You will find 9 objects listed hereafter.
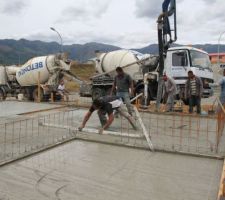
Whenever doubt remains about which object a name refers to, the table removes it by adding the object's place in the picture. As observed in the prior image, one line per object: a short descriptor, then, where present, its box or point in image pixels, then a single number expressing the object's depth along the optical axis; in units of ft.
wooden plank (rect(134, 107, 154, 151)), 14.80
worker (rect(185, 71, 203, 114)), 25.28
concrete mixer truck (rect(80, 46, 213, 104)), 29.48
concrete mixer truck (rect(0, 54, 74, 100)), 39.40
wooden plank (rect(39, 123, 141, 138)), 17.25
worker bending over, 18.10
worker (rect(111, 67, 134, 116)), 22.30
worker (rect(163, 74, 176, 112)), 26.96
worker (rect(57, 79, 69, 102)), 38.80
